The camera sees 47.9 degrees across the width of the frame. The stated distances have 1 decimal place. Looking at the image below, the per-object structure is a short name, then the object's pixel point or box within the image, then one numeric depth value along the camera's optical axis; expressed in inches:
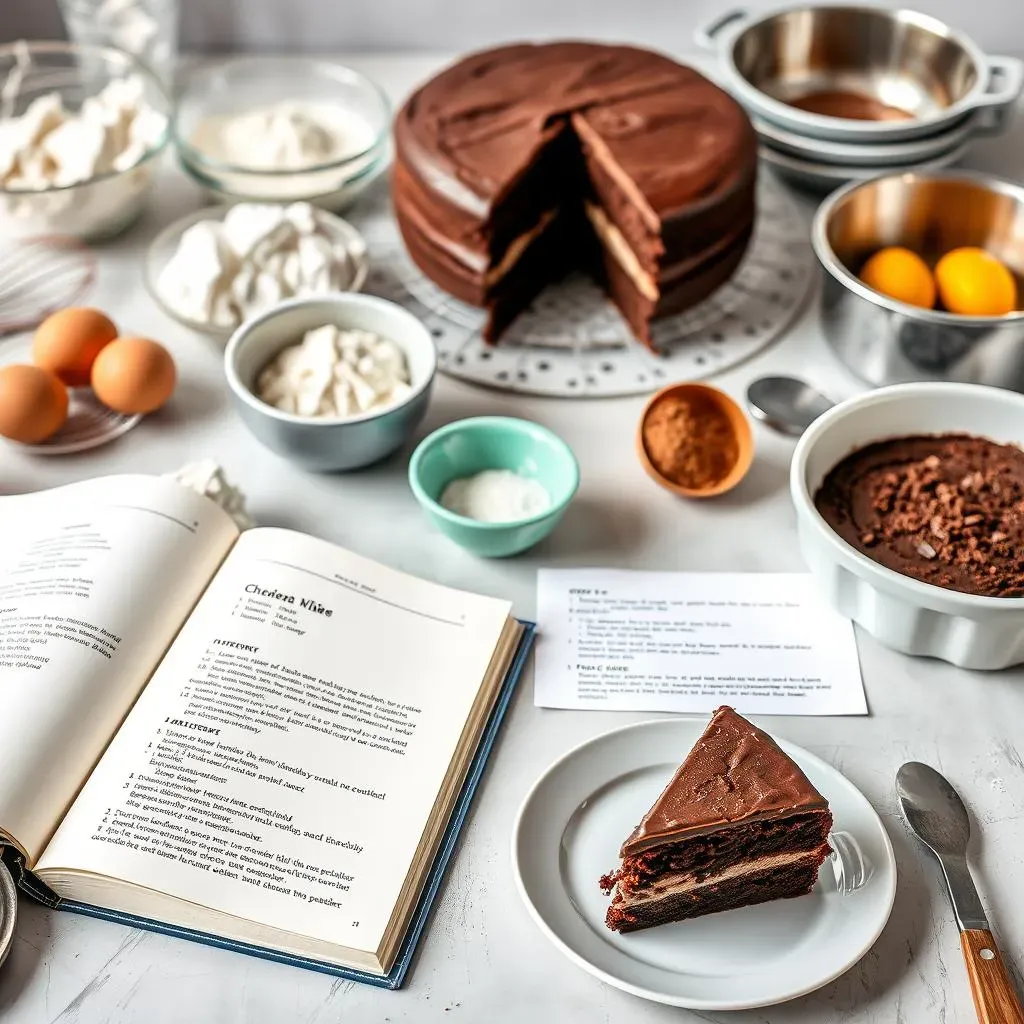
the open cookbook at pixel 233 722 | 38.9
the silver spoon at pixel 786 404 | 58.2
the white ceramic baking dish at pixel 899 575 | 45.0
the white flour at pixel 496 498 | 52.0
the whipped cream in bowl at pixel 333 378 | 52.9
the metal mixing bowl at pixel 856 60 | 70.4
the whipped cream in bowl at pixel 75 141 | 64.6
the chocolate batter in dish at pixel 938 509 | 47.6
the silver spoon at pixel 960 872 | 36.9
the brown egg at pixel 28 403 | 53.9
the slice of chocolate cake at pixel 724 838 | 38.3
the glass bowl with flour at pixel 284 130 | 67.9
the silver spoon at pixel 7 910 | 38.6
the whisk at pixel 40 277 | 64.7
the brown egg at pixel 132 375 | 55.8
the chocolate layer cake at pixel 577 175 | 59.5
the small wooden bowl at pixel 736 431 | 54.4
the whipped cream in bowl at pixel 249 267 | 59.9
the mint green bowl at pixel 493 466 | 50.4
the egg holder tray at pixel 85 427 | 56.6
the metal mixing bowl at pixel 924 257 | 55.2
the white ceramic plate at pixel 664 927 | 37.5
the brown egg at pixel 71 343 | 56.9
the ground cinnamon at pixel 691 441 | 55.0
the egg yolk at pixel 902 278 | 60.2
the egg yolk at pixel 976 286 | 59.4
